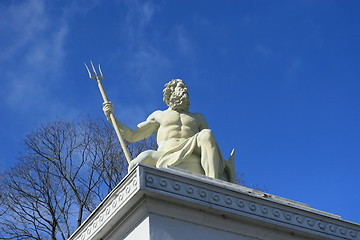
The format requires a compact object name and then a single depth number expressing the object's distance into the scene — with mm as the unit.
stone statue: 6789
